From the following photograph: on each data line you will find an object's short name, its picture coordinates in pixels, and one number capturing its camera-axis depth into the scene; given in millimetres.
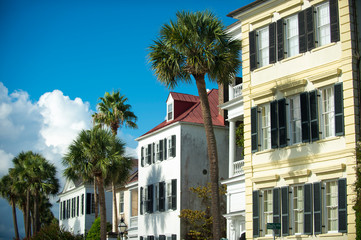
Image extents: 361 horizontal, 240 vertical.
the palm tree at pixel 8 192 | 64625
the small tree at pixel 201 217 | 35031
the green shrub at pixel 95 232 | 44825
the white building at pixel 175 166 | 36844
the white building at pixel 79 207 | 56094
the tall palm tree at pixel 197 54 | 26328
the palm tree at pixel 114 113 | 47438
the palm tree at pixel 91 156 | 38594
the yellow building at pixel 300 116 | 21031
